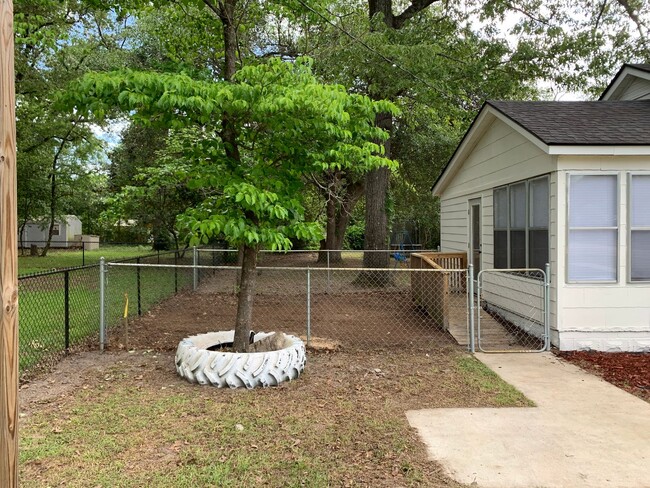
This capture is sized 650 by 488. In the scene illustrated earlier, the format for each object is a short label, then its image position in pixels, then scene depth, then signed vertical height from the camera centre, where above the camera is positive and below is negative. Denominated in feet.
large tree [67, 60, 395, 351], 14.89 +3.81
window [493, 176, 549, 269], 23.25 +0.72
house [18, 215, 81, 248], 94.76 +1.67
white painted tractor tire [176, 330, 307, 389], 16.25 -4.36
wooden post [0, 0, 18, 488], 5.25 -0.30
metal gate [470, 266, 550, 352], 22.02 -4.07
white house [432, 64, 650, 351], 21.21 +0.50
